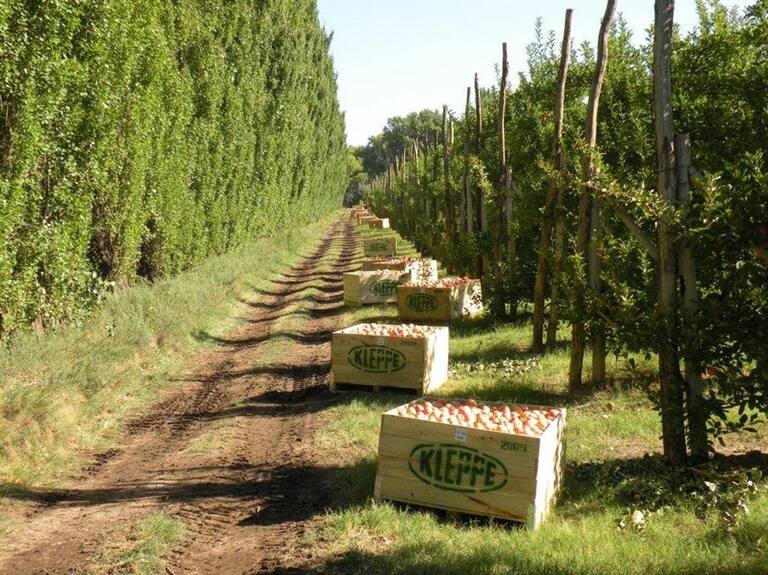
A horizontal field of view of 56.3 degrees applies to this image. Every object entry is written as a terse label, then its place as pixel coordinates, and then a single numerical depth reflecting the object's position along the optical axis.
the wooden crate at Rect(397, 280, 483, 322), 15.31
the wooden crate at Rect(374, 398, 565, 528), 5.73
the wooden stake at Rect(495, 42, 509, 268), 14.71
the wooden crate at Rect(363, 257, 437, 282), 19.46
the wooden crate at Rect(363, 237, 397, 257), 29.77
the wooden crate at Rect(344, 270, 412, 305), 18.72
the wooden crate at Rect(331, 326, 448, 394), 9.91
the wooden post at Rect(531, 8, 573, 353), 10.78
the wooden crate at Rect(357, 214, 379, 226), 60.89
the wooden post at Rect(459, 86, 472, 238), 19.39
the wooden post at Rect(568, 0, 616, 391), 9.16
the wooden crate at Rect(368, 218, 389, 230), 52.44
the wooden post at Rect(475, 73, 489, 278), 17.36
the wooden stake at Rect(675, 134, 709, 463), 6.26
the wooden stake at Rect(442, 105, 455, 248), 23.03
